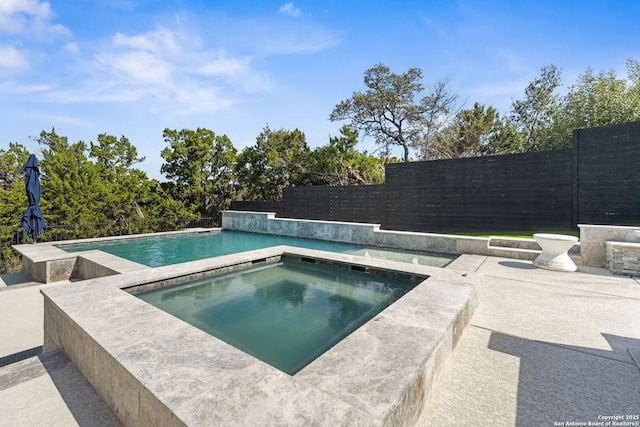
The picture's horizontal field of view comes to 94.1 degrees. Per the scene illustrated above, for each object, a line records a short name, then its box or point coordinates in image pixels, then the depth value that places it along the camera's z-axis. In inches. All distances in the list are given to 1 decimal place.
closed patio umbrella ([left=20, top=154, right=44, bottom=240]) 314.5
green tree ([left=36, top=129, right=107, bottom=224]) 455.8
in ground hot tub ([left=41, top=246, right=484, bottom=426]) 59.4
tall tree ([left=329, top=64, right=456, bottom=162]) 821.9
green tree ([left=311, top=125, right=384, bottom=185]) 776.3
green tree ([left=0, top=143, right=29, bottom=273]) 401.7
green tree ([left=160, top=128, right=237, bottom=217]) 673.0
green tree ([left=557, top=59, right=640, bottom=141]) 526.0
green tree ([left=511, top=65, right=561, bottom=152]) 727.7
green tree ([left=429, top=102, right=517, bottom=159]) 861.8
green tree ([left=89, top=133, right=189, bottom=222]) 538.9
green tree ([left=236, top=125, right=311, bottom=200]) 775.7
